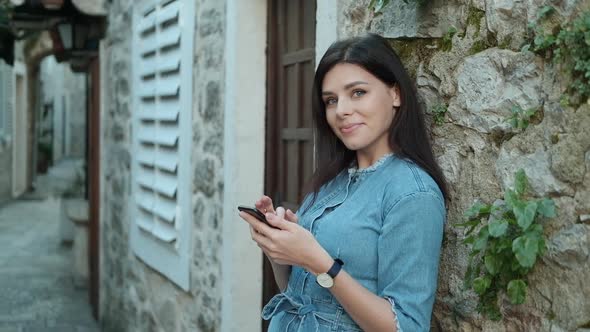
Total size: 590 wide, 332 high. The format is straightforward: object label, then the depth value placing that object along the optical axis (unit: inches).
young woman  59.9
